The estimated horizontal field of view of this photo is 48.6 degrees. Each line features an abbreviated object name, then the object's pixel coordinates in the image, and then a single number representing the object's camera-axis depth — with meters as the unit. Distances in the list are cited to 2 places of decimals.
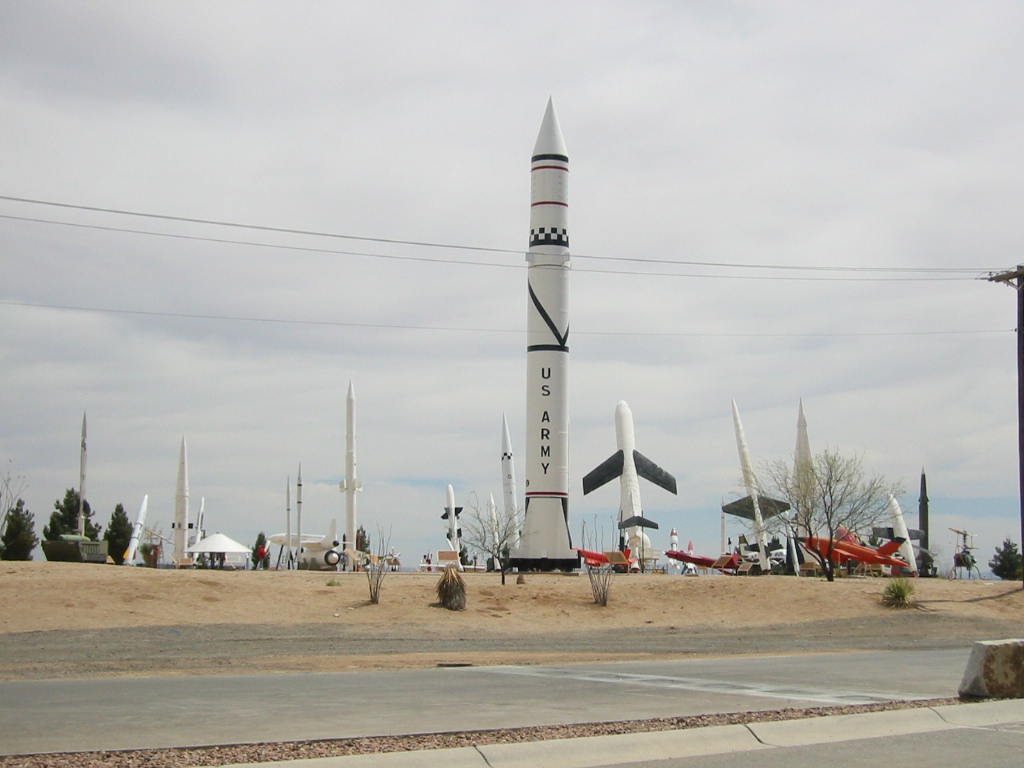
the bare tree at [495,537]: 43.34
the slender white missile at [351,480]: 61.75
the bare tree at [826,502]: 42.75
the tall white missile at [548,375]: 41.84
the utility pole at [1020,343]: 33.94
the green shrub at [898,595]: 31.97
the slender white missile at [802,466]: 43.52
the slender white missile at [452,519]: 78.93
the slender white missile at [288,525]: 65.42
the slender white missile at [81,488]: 45.17
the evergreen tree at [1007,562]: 78.39
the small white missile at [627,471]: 58.09
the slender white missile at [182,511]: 72.29
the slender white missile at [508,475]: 72.28
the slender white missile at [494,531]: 44.25
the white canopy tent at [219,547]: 61.53
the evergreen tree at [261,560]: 63.60
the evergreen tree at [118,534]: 80.88
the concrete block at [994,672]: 11.04
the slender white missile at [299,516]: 63.52
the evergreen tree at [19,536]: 62.69
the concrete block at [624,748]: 7.87
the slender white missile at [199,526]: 91.45
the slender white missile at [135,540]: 71.89
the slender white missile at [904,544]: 61.03
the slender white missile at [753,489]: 53.28
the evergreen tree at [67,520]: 70.25
